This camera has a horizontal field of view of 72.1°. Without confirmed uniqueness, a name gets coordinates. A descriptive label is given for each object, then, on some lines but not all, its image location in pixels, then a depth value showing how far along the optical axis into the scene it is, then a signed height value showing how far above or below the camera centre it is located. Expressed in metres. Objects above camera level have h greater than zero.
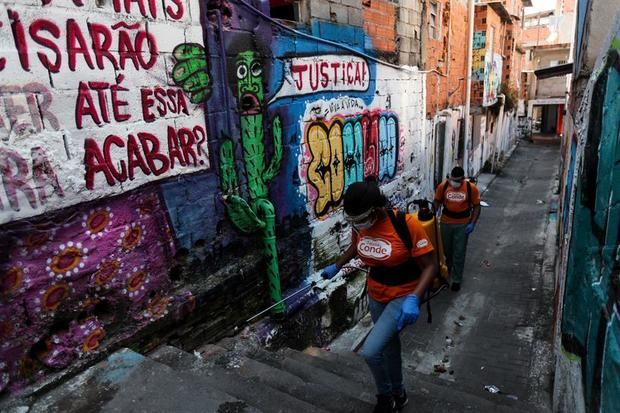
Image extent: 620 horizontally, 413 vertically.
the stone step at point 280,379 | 2.95 -2.04
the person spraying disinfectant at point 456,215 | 6.26 -1.82
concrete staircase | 2.53 -1.90
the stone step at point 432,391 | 3.03 -2.28
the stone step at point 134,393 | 2.47 -1.68
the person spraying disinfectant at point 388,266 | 2.78 -1.15
